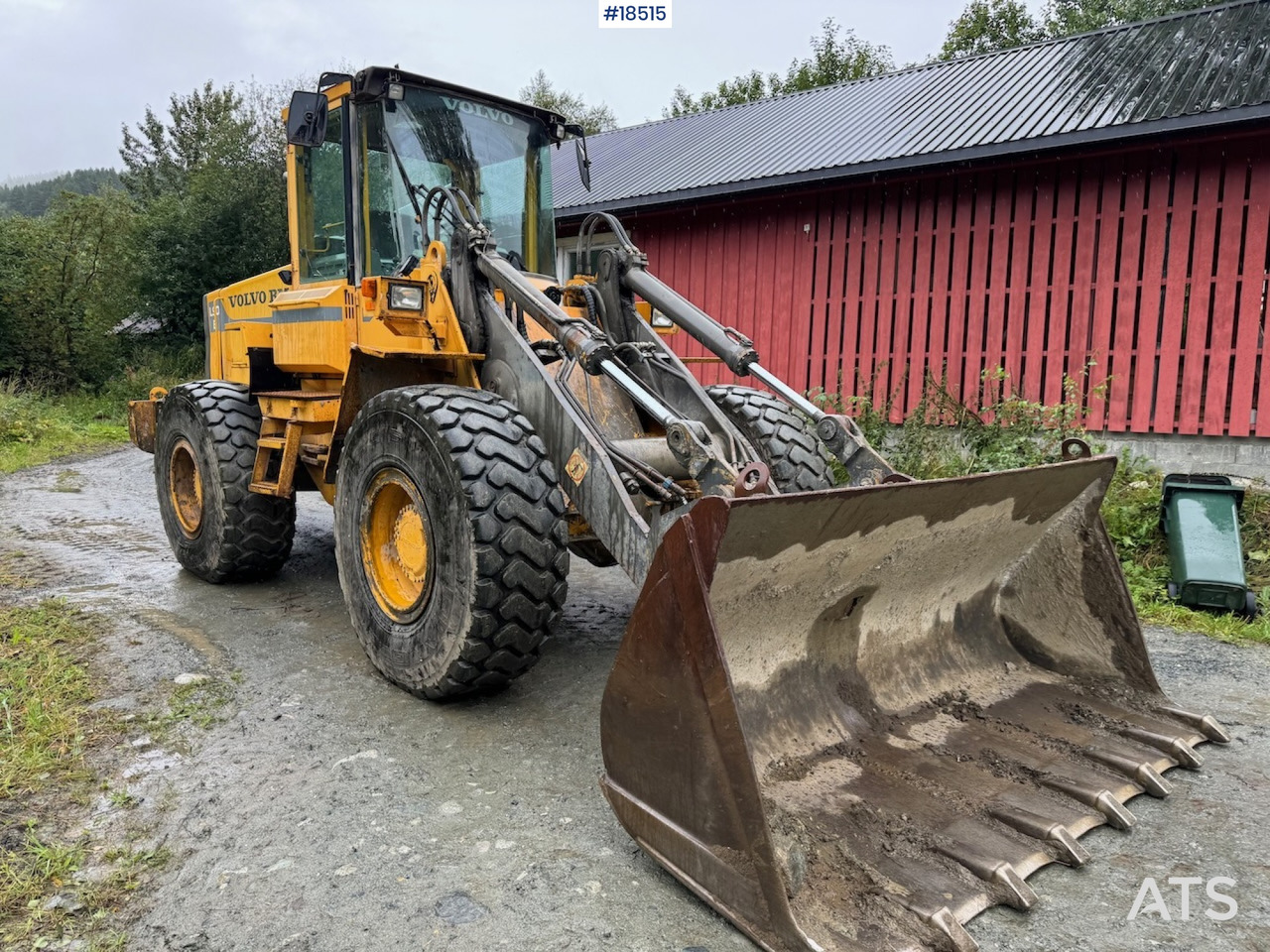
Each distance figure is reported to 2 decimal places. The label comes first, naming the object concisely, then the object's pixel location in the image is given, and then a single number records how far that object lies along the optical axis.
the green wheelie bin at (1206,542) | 5.40
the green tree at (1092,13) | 25.59
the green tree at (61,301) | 20.69
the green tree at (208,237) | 20.73
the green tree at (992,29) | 27.86
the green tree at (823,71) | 32.09
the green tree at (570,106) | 46.44
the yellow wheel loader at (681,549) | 2.38
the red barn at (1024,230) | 7.42
